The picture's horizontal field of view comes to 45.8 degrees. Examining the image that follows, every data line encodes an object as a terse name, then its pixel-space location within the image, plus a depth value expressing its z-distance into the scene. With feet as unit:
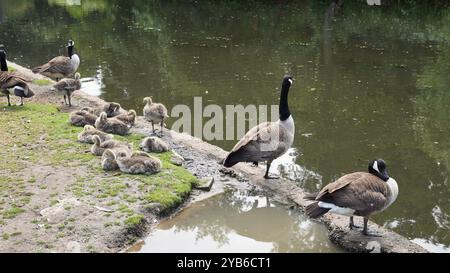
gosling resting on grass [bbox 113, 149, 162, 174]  33.96
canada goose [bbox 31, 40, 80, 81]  55.88
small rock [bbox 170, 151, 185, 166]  37.04
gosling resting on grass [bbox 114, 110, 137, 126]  43.11
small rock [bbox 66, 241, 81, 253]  25.67
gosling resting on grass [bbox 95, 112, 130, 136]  41.73
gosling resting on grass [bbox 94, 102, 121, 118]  45.18
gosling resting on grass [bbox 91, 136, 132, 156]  37.19
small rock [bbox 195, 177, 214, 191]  33.58
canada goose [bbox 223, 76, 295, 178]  33.60
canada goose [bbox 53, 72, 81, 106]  49.16
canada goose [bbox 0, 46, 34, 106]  48.19
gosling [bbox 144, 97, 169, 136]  42.27
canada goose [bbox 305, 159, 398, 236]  26.78
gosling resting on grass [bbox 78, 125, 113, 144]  39.65
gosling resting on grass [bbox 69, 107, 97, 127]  43.36
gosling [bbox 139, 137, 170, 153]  38.32
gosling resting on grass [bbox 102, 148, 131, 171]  34.50
